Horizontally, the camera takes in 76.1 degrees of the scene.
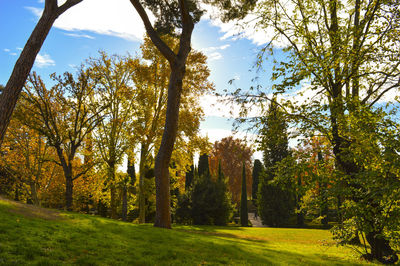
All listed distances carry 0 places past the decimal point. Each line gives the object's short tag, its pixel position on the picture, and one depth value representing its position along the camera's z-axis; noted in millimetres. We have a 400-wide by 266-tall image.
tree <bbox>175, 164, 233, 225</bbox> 28328
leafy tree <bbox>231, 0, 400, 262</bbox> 8469
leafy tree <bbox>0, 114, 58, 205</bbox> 20859
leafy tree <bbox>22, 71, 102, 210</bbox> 16516
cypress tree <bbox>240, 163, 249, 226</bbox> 34062
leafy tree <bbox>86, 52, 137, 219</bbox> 19156
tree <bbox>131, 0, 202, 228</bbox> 12203
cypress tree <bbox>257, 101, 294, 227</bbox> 33500
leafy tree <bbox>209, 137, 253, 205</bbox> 53906
